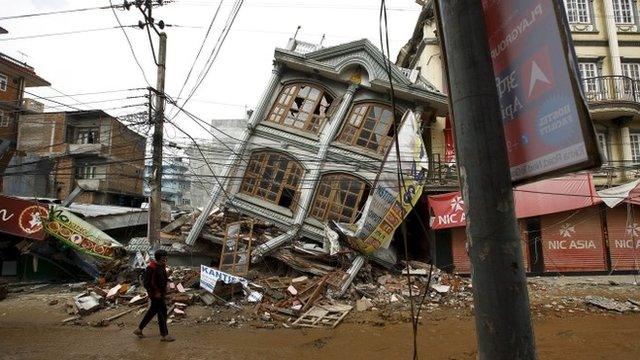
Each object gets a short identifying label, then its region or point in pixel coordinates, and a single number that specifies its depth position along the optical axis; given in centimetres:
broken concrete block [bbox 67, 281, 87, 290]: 1418
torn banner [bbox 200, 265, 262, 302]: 1230
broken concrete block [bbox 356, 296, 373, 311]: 1205
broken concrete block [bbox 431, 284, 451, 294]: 1356
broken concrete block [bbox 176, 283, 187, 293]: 1287
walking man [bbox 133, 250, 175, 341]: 845
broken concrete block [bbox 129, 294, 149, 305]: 1209
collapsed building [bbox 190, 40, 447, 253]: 1620
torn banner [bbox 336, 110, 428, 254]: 1399
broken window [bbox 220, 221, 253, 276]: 1452
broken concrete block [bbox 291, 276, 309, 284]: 1342
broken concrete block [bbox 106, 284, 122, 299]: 1248
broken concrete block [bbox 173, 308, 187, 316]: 1117
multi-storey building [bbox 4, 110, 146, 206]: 3275
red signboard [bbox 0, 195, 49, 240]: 1402
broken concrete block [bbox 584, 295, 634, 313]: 1182
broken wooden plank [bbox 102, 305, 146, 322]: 1071
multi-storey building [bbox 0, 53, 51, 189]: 3300
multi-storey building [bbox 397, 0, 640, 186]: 1842
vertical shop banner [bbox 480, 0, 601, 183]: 165
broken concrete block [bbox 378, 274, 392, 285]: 1444
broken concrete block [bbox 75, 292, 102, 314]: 1134
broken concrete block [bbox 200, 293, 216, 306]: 1210
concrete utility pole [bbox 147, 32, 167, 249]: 1301
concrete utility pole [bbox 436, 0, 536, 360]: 164
